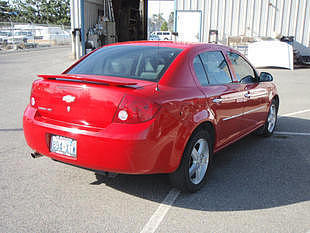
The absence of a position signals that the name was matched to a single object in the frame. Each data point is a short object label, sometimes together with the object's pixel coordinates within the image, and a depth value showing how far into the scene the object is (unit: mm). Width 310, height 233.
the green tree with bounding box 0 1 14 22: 59656
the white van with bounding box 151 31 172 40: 30680
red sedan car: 3031
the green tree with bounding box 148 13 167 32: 22827
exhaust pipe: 3650
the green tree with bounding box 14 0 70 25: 64375
